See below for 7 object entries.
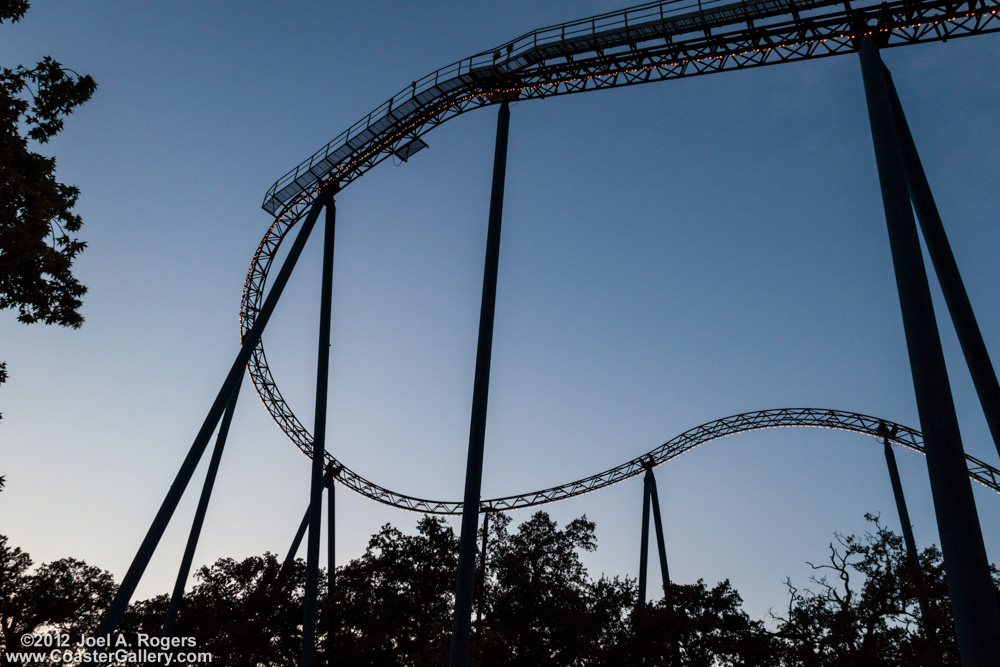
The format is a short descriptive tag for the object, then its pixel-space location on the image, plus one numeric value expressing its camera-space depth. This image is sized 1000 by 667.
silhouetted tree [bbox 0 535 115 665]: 27.81
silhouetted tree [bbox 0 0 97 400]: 7.99
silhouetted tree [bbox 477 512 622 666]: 21.81
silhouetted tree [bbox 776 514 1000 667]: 15.21
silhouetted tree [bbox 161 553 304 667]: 22.52
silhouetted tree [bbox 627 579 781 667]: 19.59
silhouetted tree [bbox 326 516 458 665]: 22.25
